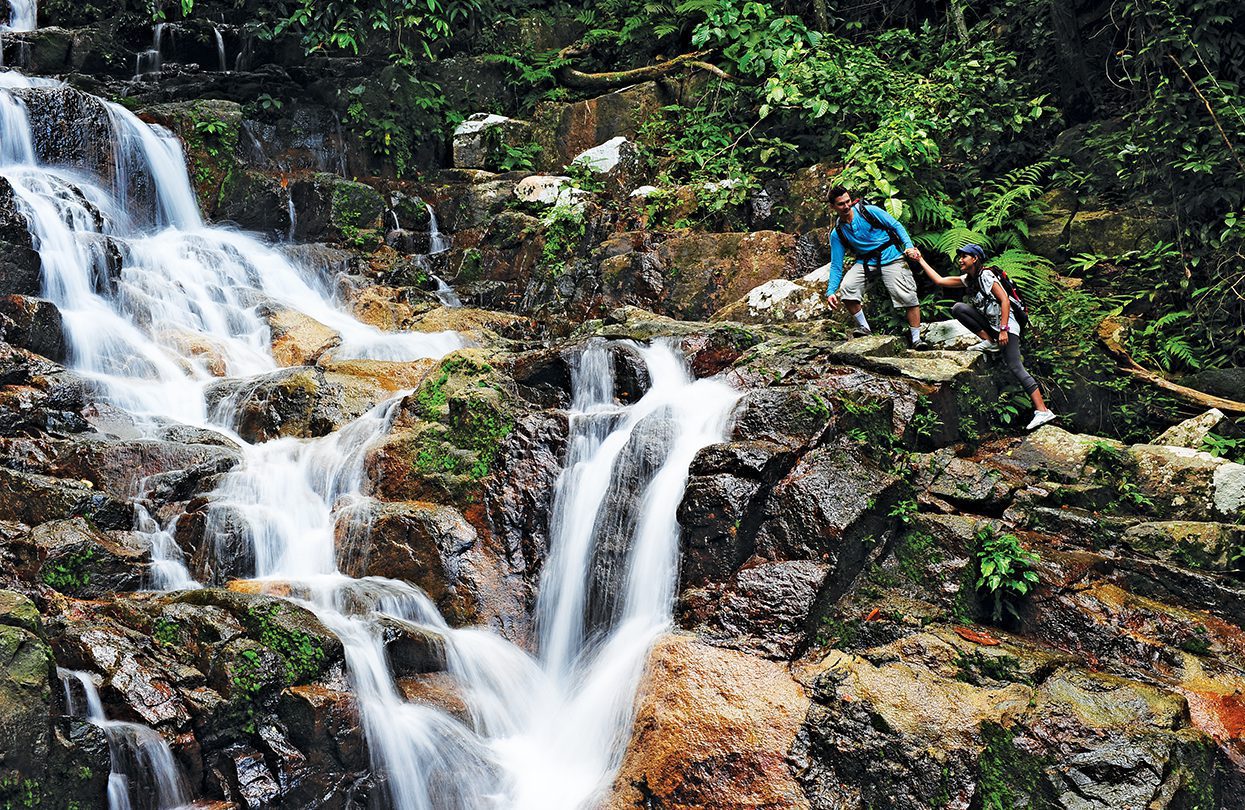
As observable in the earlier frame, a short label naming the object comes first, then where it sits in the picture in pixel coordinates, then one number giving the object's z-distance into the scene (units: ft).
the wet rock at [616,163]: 45.37
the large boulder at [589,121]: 49.93
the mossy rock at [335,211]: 44.62
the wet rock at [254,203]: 44.09
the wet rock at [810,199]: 40.42
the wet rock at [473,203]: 45.98
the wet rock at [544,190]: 44.00
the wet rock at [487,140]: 50.34
